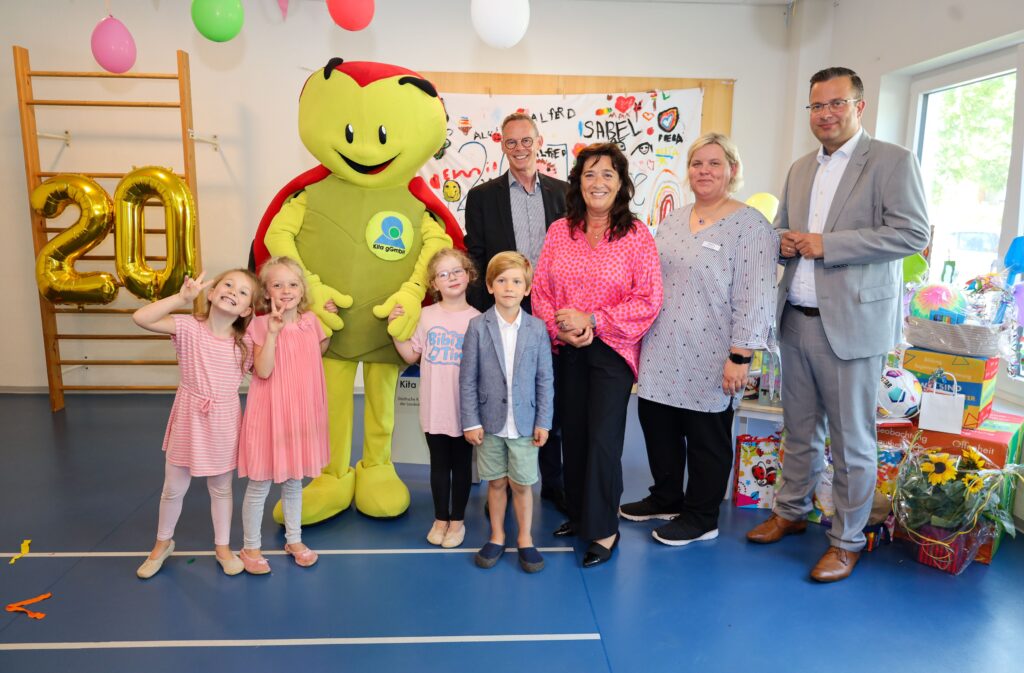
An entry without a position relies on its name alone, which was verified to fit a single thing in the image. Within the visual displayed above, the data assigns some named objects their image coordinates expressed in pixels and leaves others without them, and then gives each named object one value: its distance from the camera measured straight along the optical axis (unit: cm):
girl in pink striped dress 212
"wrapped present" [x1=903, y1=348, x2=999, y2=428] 250
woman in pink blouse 223
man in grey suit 211
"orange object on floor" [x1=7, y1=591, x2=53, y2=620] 201
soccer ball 255
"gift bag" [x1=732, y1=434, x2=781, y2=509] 285
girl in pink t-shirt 235
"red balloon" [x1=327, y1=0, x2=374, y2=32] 330
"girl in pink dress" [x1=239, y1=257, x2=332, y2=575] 220
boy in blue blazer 221
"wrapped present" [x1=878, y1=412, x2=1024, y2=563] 241
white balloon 333
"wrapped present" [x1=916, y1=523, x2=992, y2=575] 232
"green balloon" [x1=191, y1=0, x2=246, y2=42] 315
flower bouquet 229
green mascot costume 245
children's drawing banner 442
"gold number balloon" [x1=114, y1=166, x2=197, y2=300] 355
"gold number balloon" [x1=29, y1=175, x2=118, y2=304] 371
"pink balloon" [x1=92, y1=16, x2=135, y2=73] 349
